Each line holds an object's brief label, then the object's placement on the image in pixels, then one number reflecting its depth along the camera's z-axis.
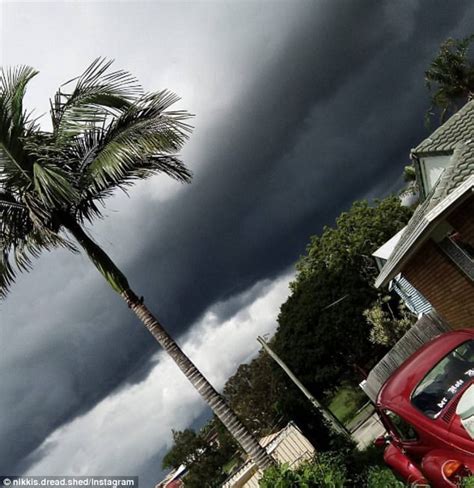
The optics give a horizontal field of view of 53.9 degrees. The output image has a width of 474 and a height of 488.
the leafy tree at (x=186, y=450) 40.53
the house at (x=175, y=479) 46.96
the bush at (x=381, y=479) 6.96
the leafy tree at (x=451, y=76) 35.94
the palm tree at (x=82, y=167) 8.55
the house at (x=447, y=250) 9.95
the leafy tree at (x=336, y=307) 38.09
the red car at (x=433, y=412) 5.37
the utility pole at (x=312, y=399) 24.85
